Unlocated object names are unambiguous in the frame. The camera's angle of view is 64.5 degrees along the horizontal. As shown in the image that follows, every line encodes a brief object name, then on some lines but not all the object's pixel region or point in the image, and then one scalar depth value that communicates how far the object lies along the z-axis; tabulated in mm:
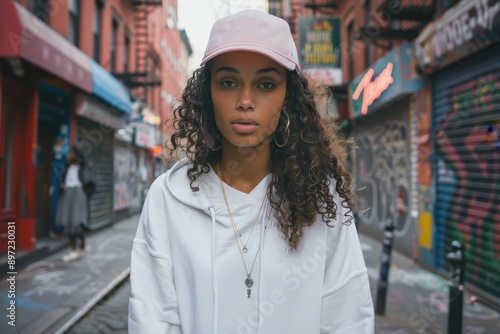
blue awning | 9559
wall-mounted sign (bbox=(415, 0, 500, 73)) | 5156
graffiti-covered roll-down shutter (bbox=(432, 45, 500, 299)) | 5555
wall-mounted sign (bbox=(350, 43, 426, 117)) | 7801
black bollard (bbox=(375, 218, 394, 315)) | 4785
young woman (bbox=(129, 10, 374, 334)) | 1388
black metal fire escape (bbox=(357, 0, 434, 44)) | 7613
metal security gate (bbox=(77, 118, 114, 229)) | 10732
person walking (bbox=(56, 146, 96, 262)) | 7199
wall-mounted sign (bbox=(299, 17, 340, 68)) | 11000
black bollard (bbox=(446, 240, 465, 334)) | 3555
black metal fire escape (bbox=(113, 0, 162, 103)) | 13600
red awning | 5316
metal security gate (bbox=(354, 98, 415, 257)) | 8695
